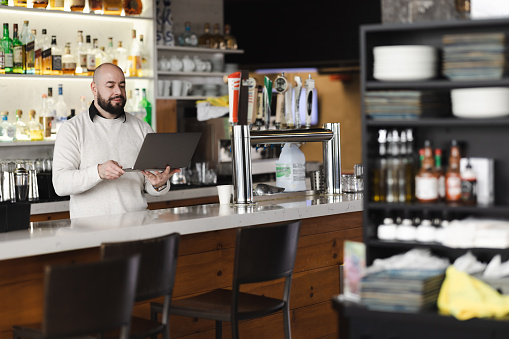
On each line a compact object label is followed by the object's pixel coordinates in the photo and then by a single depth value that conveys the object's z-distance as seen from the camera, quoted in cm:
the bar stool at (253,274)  300
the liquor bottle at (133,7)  600
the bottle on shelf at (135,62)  607
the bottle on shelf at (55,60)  551
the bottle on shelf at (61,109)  561
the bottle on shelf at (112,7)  589
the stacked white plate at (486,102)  261
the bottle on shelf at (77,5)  566
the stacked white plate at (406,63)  271
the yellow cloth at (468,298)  253
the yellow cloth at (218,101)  643
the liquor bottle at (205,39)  674
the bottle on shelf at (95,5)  580
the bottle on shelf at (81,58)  569
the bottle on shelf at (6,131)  525
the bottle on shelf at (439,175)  277
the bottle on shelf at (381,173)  280
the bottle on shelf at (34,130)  540
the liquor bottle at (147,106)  618
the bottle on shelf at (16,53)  533
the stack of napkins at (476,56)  262
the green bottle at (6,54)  526
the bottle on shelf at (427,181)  273
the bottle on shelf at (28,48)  539
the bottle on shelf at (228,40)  682
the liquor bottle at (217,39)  675
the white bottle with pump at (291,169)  430
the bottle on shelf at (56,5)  559
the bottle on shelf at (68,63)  560
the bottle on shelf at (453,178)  271
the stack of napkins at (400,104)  272
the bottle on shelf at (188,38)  657
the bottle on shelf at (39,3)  548
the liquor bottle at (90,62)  571
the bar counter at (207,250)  294
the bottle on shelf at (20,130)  532
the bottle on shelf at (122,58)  609
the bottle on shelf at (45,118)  549
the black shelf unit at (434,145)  260
